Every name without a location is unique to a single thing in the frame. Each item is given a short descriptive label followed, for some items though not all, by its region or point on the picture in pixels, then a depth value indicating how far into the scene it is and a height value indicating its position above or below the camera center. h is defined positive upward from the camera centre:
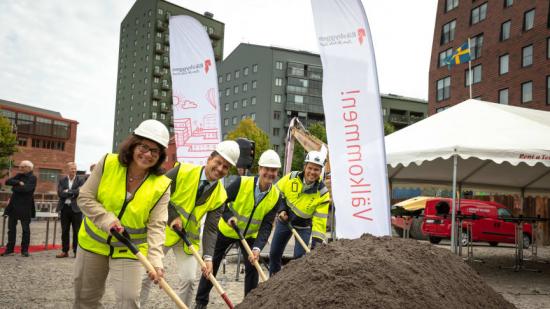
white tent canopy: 7.18 +0.62
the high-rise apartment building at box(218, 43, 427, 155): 55.81 +11.63
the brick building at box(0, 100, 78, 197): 51.56 +3.69
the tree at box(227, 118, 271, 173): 42.03 +4.17
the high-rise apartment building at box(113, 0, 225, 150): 64.44 +17.18
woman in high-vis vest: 2.90 -0.29
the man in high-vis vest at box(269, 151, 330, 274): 5.55 -0.35
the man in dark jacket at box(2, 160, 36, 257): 8.30 -0.67
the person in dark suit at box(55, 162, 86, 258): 8.38 -0.72
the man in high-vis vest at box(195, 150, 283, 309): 4.67 -0.35
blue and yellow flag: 12.92 +3.87
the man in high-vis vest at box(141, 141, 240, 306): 3.80 -0.23
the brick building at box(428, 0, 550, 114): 24.73 +8.29
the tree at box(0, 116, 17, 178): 33.28 +2.05
